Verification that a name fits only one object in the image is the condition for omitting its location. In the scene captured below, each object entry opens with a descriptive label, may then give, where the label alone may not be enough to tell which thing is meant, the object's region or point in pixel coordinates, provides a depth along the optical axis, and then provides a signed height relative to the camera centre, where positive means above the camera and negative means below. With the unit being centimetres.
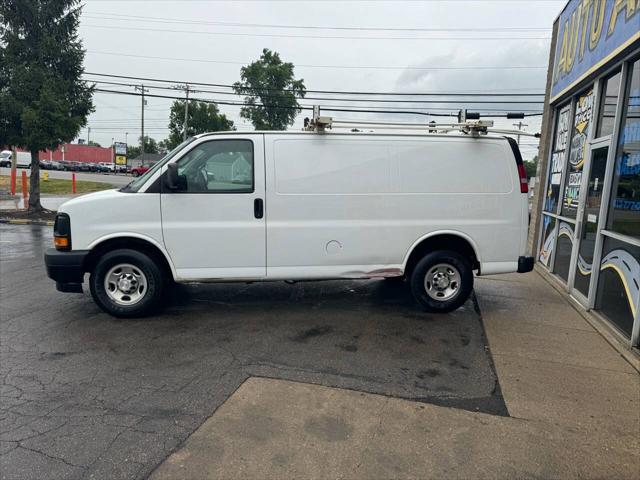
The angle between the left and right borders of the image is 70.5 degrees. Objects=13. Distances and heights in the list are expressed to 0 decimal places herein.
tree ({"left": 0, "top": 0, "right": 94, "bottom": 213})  1382 +293
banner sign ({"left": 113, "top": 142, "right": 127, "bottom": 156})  6888 +297
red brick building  8665 +251
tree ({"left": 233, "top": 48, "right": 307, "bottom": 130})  4534 +829
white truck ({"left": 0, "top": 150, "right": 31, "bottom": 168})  5360 +55
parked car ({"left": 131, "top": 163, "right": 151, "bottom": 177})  5340 -42
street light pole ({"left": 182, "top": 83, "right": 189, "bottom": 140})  4126 +456
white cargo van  517 -49
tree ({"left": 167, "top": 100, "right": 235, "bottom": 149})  4566 +518
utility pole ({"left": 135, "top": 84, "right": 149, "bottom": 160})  5672 +616
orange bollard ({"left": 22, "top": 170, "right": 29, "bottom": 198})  1933 -101
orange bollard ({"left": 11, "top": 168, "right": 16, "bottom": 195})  2210 -98
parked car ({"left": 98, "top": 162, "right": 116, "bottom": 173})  6284 -7
